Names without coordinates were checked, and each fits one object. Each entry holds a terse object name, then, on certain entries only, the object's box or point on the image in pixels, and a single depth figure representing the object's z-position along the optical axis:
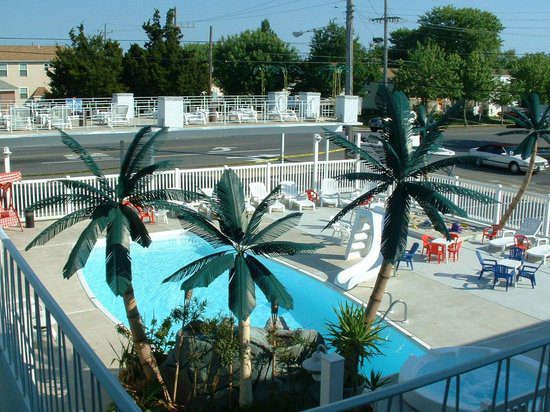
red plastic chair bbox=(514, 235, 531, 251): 16.44
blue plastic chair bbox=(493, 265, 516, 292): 14.11
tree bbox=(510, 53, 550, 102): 58.28
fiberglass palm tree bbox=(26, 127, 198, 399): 7.73
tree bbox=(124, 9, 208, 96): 44.41
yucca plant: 9.30
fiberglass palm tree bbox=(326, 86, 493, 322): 10.22
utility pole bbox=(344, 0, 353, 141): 26.83
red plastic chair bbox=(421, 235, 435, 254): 16.50
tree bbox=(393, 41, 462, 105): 55.81
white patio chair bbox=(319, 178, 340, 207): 22.50
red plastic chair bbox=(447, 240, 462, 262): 16.28
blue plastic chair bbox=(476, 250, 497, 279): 14.50
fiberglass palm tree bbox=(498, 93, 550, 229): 18.20
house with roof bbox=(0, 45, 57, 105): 60.31
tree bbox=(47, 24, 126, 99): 38.84
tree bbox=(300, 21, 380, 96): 62.47
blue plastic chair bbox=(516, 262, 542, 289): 14.14
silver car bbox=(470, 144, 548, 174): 33.28
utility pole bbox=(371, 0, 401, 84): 42.02
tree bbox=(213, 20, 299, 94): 60.06
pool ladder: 12.23
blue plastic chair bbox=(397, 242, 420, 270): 15.27
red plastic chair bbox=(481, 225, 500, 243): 17.84
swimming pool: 11.56
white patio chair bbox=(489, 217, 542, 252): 16.91
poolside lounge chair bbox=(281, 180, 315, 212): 21.84
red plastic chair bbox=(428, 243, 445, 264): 16.22
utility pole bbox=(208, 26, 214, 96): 45.78
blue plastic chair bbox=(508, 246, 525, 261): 15.60
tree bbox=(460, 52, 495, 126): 58.84
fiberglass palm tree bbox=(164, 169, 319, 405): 7.82
